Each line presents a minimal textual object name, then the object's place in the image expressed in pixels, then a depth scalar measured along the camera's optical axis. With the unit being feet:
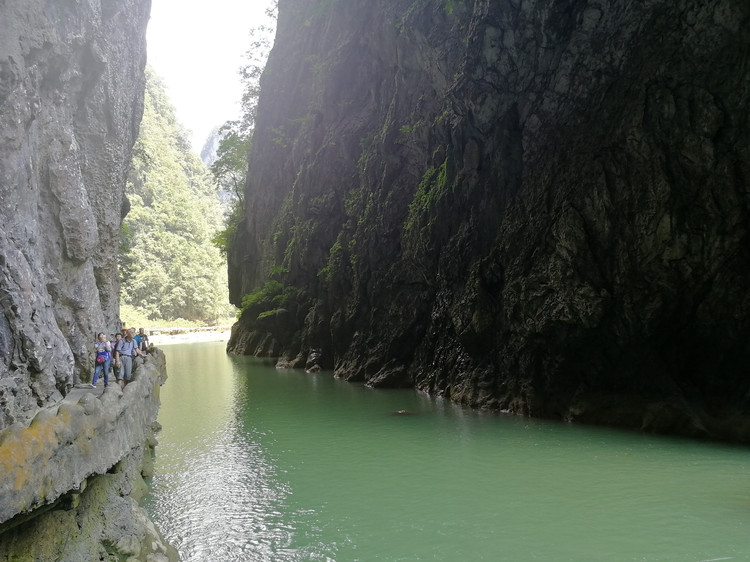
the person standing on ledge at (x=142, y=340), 61.05
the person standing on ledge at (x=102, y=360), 40.37
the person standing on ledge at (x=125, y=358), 43.96
